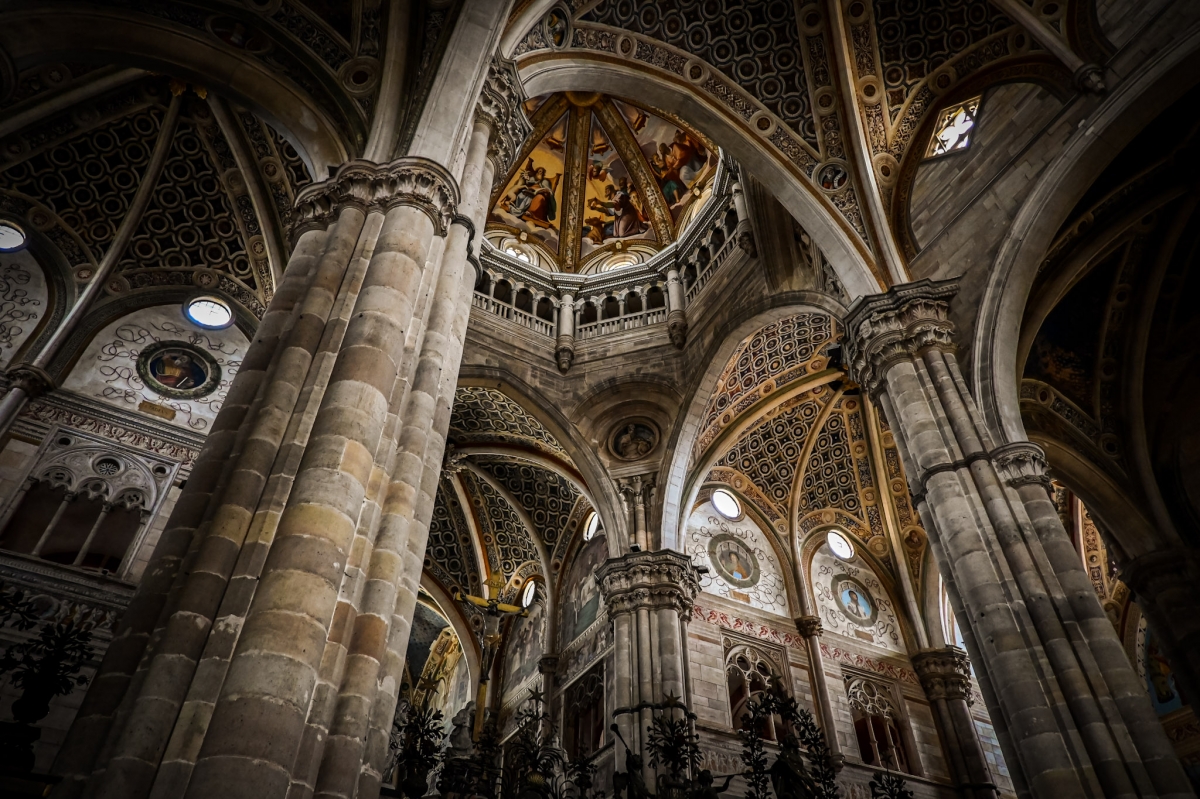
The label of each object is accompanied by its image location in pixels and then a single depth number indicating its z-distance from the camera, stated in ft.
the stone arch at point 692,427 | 47.80
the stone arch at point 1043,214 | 28.89
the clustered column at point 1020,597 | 20.99
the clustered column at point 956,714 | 47.65
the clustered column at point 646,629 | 40.11
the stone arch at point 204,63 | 26.99
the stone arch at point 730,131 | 35.55
